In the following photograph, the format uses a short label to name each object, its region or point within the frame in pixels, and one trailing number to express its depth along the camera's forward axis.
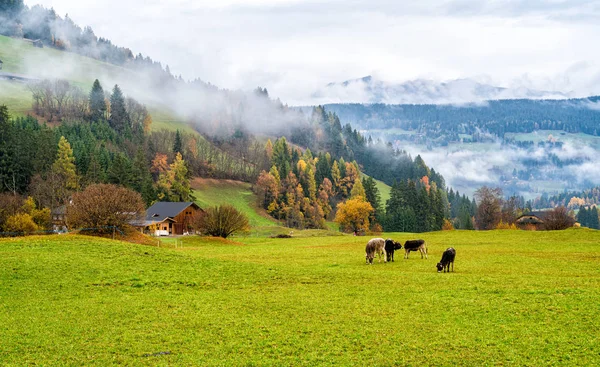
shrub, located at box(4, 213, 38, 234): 78.19
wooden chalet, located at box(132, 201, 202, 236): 116.00
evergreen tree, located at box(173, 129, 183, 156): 179.62
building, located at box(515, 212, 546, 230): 144.38
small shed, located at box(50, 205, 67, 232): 95.81
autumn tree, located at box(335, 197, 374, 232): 140.75
